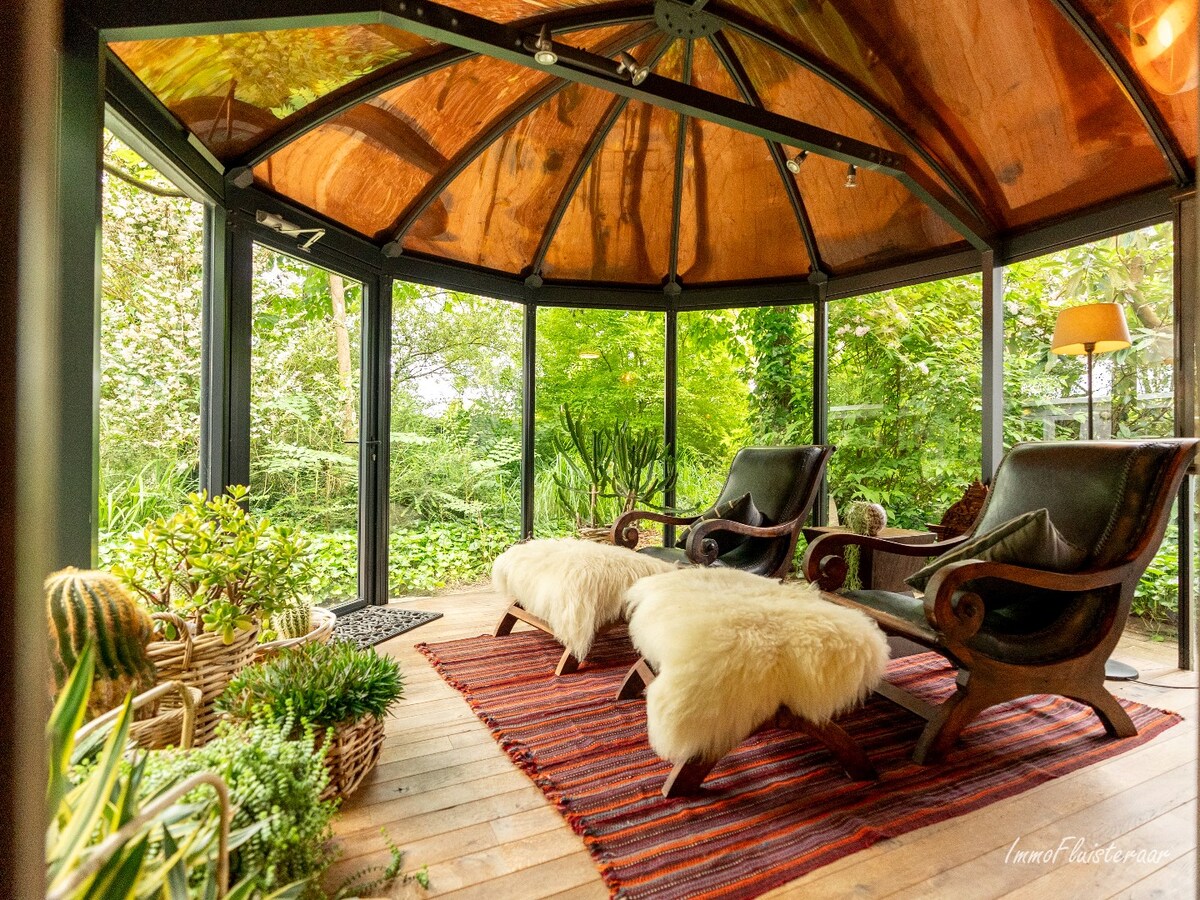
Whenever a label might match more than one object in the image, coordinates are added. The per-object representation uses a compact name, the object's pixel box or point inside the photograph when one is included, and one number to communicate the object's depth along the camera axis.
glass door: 3.01
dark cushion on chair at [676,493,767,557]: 3.22
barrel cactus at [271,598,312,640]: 2.17
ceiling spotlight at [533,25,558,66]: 2.27
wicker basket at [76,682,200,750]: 0.94
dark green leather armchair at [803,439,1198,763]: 1.84
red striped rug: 1.43
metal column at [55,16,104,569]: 1.68
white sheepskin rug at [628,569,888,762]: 1.56
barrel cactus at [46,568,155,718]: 1.21
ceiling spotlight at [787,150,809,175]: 3.64
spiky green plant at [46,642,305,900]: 0.58
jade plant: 1.69
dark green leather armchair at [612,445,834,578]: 3.00
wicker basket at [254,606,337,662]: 1.89
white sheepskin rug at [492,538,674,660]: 2.39
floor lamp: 2.73
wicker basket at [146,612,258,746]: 1.58
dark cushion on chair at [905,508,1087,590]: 1.90
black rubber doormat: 3.05
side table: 3.42
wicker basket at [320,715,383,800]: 1.58
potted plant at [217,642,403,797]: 1.54
